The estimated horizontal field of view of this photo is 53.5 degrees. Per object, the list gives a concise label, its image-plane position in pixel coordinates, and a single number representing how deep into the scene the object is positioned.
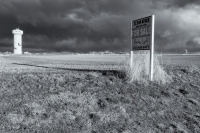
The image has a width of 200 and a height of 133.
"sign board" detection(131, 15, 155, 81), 7.41
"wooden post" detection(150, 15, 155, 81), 7.35
